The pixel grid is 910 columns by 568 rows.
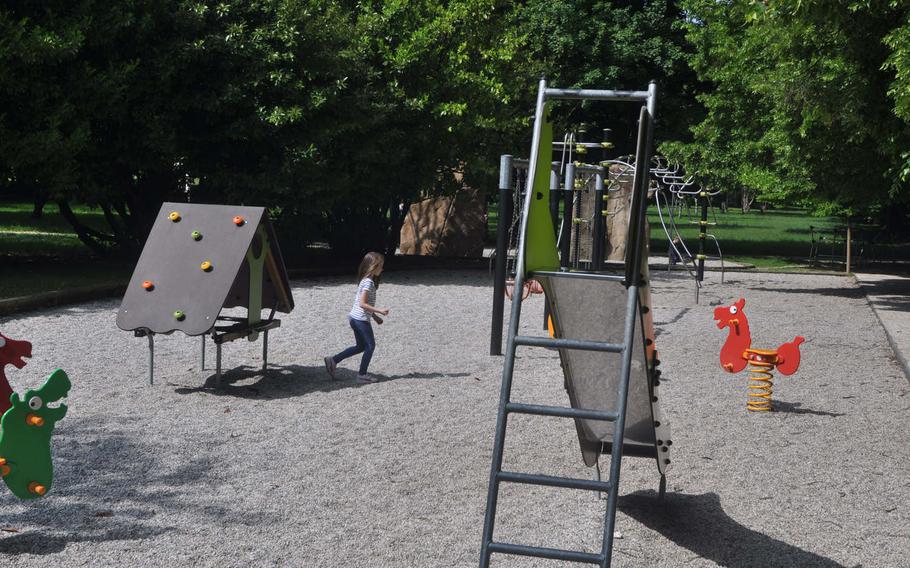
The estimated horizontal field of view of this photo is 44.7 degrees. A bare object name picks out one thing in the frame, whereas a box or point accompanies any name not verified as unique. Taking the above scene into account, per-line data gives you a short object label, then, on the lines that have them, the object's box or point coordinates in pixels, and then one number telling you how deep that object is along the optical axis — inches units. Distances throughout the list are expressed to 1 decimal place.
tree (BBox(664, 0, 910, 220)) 556.1
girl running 380.2
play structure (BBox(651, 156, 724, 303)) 685.9
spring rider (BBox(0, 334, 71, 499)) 196.4
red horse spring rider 345.1
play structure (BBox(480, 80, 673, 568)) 171.2
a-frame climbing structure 352.8
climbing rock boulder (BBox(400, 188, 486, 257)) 961.5
